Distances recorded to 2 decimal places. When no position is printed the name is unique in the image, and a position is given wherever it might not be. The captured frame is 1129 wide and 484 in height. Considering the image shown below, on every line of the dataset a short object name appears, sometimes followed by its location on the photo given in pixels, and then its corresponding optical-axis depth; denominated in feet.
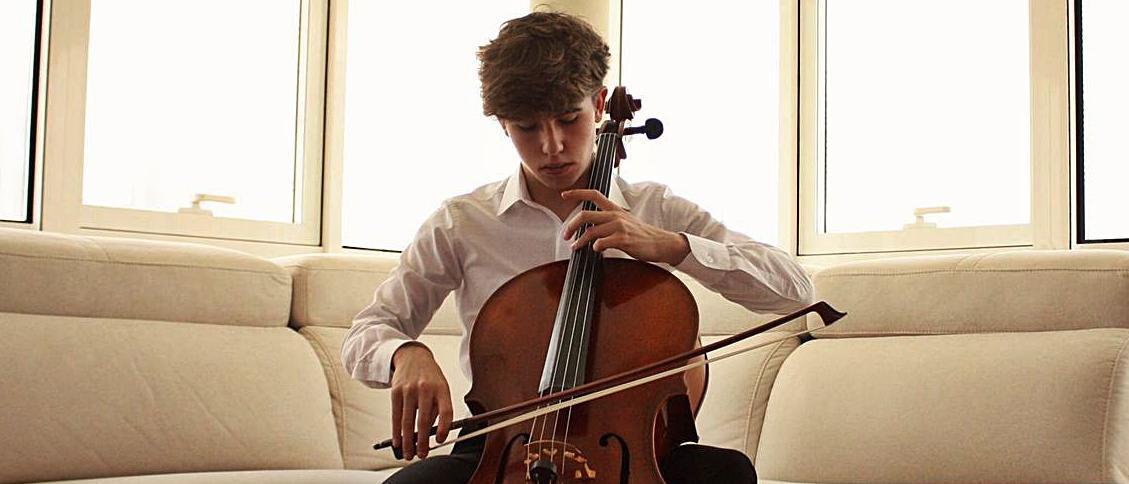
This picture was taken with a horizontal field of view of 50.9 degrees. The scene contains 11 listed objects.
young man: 4.87
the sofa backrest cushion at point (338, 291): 8.59
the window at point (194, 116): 9.90
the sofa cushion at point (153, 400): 6.95
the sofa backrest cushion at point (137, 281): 7.41
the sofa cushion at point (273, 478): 6.76
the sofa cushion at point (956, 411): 6.60
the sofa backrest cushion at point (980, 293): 7.04
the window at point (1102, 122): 9.50
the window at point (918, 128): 10.07
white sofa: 6.79
